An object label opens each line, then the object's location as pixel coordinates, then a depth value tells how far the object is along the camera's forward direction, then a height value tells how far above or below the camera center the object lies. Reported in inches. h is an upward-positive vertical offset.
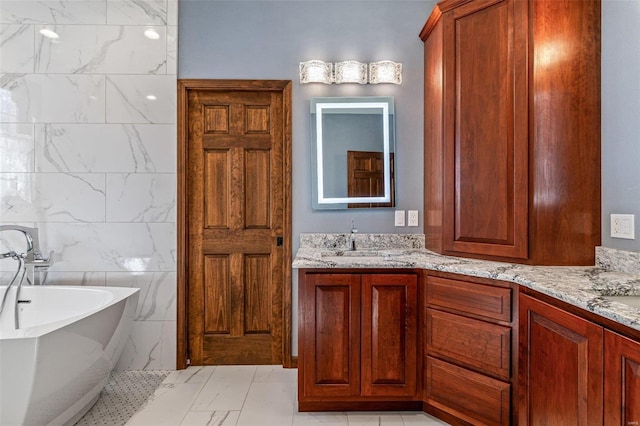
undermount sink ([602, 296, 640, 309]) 51.6 -13.3
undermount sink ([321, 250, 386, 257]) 98.3 -11.8
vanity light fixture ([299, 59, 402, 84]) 103.5 +40.0
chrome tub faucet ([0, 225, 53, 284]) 97.3 -12.5
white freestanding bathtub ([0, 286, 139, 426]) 60.5 -27.1
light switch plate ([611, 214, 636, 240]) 66.9 -3.0
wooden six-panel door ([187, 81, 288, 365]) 109.0 -4.8
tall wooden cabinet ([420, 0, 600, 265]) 74.2 +17.1
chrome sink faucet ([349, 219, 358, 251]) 102.0 -8.0
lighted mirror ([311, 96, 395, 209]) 105.6 +17.1
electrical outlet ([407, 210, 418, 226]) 105.7 -2.3
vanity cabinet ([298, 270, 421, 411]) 80.3 -28.5
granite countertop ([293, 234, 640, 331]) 49.2 -11.6
